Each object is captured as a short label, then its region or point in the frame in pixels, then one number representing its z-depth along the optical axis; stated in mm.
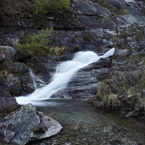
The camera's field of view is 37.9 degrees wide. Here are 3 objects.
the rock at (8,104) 8478
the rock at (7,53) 14484
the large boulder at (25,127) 5363
